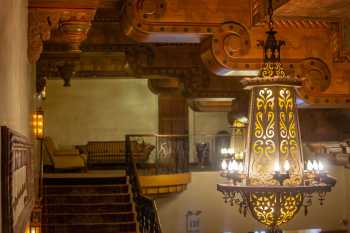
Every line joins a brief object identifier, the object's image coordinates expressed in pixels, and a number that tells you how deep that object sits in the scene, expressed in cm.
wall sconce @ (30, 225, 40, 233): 810
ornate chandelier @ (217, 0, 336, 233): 452
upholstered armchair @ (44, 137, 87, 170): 1725
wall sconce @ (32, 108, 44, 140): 1017
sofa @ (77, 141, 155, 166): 2050
